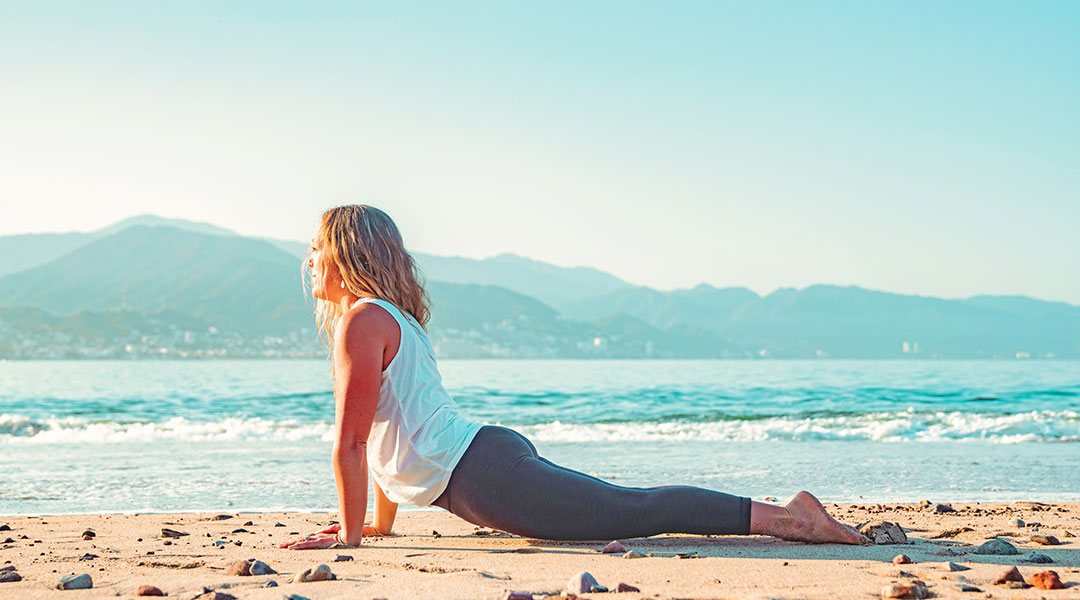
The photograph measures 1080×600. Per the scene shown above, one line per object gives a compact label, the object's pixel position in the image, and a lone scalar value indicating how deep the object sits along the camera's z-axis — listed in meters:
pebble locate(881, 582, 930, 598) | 2.68
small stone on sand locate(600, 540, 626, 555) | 3.62
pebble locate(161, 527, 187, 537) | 4.55
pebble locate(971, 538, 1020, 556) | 3.59
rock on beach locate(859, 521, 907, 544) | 3.83
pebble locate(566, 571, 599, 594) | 2.80
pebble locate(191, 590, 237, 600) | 2.74
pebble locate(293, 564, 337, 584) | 3.01
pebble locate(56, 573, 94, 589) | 3.05
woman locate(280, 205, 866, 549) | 3.53
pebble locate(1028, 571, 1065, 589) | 2.81
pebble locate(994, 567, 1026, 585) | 2.90
